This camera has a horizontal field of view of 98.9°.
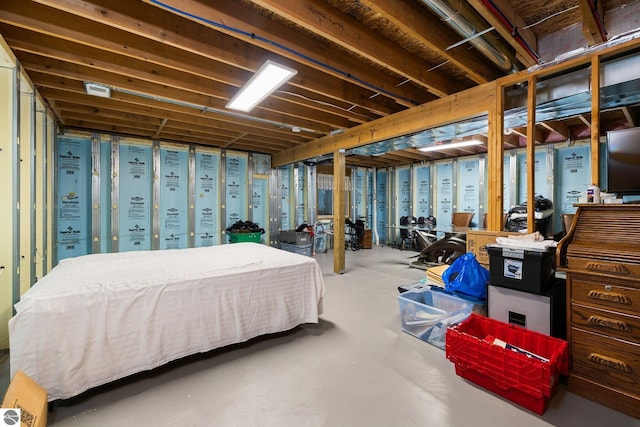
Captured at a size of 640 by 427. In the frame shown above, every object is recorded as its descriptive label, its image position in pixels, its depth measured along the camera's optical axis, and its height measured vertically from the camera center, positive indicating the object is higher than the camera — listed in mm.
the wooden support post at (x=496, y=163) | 2939 +541
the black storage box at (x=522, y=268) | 2084 -446
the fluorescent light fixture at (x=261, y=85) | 2682 +1434
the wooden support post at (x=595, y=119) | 2277 +789
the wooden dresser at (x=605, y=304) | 1677 -599
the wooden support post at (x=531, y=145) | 2697 +666
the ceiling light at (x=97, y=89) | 3204 +1527
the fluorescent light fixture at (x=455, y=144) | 5617 +1446
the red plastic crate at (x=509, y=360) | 1695 -1011
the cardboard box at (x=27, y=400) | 1332 -962
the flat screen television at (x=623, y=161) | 1968 +369
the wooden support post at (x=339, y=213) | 5305 +5
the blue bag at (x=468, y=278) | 2537 -632
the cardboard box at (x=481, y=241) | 2793 -306
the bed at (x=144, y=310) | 1673 -711
